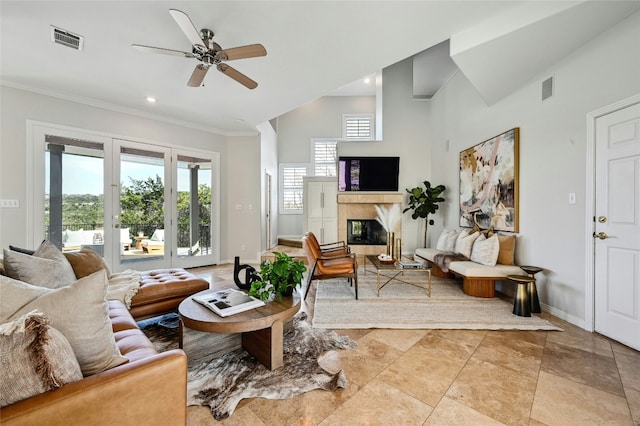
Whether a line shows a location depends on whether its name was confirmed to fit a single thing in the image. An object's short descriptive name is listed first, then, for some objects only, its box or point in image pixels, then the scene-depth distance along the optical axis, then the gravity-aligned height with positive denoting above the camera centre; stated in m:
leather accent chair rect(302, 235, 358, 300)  3.24 -0.68
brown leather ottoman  2.29 -0.75
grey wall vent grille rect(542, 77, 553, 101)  2.87 +1.37
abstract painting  3.40 +0.42
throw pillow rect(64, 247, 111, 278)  2.24 -0.45
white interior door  2.15 -0.12
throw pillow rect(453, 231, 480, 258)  3.80 -0.48
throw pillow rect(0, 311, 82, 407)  0.75 -0.45
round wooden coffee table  1.68 -0.73
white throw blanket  2.21 -0.67
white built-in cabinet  6.76 +0.11
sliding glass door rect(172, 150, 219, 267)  4.87 +0.06
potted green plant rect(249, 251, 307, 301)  2.06 -0.53
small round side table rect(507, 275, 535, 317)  2.75 -0.92
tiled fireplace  6.13 -0.39
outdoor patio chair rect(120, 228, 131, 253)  4.20 -0.47
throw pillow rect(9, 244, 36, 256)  1.93 -0.30
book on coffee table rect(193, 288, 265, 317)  1.82 -0.68
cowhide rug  1.58 -1.11
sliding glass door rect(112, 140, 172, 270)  4.19 +0.09
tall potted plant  5.29 +0.24
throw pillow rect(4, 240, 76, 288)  1.62 -0.38
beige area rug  2.55 -1.09
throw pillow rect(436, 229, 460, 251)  4.35 -0.49
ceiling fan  2.04 +1.36
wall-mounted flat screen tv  6.02 +0.93
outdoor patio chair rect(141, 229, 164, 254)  4.46 -0.56
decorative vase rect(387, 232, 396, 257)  3.92 -0.51
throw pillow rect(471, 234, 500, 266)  3.34 -0.51
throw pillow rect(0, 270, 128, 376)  0.97 -0.39
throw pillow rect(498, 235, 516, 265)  3.36 -0.49
